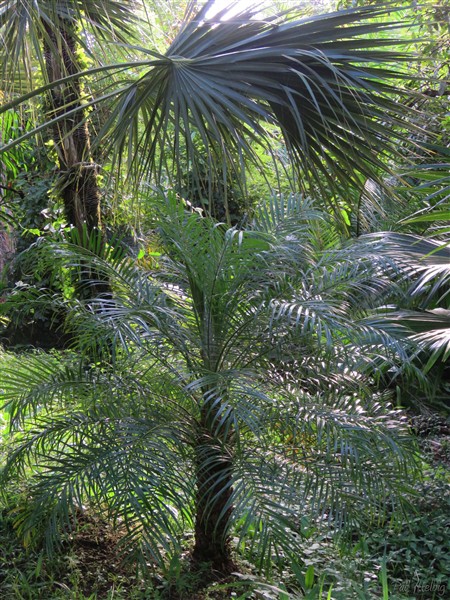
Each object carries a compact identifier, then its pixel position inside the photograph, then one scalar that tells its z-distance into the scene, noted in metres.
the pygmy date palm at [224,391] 2.94
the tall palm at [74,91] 4.33
